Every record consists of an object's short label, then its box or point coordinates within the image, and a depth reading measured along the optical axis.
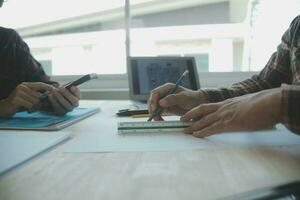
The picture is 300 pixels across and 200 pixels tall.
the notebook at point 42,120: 0.93
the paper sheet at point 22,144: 0.59
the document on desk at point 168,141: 0.69
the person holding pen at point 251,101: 0.69
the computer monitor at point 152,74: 1.63
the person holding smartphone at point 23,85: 1.11
